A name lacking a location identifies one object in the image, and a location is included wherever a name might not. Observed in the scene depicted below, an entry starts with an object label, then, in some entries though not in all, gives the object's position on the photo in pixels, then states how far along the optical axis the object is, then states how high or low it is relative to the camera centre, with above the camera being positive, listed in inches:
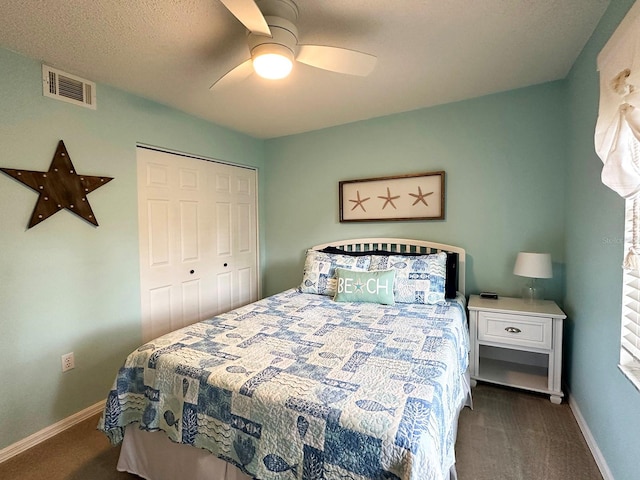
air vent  76.7 +37.1
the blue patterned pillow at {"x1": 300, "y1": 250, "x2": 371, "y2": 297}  105.0 -15.0
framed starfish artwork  112.2 +11.6
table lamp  88.8 -11.2
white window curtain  42.4 +13.1
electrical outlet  81.0 -36.2
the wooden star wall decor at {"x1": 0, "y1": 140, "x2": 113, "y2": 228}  74.3 +10.7
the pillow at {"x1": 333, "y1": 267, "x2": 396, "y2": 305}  93.1 -18.5
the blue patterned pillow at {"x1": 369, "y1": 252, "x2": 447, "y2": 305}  93.3 -15.9
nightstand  84.4 -32.2
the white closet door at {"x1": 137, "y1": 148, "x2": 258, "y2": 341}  102.0 -4.4
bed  39.4 -25.6
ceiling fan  56.9 +35.1
